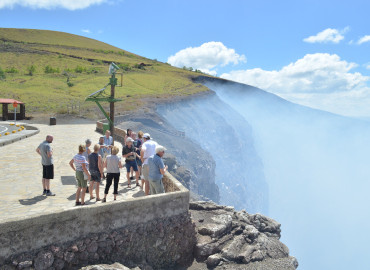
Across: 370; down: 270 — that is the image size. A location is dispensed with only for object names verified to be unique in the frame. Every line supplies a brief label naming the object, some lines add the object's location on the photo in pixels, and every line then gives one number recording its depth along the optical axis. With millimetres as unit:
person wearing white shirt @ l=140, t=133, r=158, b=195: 8477
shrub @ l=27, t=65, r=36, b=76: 58219
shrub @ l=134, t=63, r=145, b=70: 79981
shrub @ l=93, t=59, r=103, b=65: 77650
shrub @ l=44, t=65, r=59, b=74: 62244
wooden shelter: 31794
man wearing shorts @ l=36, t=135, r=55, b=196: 8039
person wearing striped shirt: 7461
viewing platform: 5566
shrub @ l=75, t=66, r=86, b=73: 65250
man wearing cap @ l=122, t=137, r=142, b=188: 9469
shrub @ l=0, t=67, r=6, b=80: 51094
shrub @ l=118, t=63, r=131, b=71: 73494
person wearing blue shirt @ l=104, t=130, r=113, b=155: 10777
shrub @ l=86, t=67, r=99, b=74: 65137
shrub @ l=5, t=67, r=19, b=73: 58903
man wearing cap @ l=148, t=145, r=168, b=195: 7766
